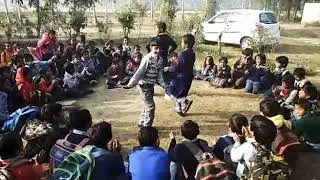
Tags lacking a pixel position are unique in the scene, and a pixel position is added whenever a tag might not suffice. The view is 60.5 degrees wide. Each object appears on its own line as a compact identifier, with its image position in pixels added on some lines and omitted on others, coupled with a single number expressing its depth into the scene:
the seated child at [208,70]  7.02
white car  10.47
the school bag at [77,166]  2.28
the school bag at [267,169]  2.33
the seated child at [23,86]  4.86
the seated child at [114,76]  6.82
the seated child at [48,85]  5.38
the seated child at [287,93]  4.42
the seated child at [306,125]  3.76
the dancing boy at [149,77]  4.15
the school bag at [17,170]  2.24
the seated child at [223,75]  6.68
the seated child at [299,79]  4.65
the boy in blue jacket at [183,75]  4.62
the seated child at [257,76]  6.24
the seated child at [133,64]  7.16
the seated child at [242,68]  6.53
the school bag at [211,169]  2.54
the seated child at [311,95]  4.07
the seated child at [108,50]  7.91
